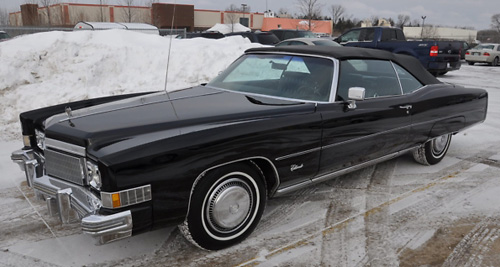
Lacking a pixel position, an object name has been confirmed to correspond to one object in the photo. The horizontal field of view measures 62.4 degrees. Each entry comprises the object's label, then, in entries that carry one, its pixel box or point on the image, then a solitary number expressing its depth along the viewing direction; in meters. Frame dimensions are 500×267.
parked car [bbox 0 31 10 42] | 18.59
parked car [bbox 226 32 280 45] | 16.95
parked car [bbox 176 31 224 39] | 20.25
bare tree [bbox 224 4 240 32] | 52.66
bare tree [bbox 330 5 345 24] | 66.26
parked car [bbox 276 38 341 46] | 13.32
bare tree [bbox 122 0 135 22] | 36.38
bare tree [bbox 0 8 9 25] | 32.55
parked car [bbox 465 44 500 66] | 23.00
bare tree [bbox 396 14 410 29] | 93.72
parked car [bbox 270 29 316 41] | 17.53
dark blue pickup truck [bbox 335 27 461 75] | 14.17
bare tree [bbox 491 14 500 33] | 70.88
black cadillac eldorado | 2.63
